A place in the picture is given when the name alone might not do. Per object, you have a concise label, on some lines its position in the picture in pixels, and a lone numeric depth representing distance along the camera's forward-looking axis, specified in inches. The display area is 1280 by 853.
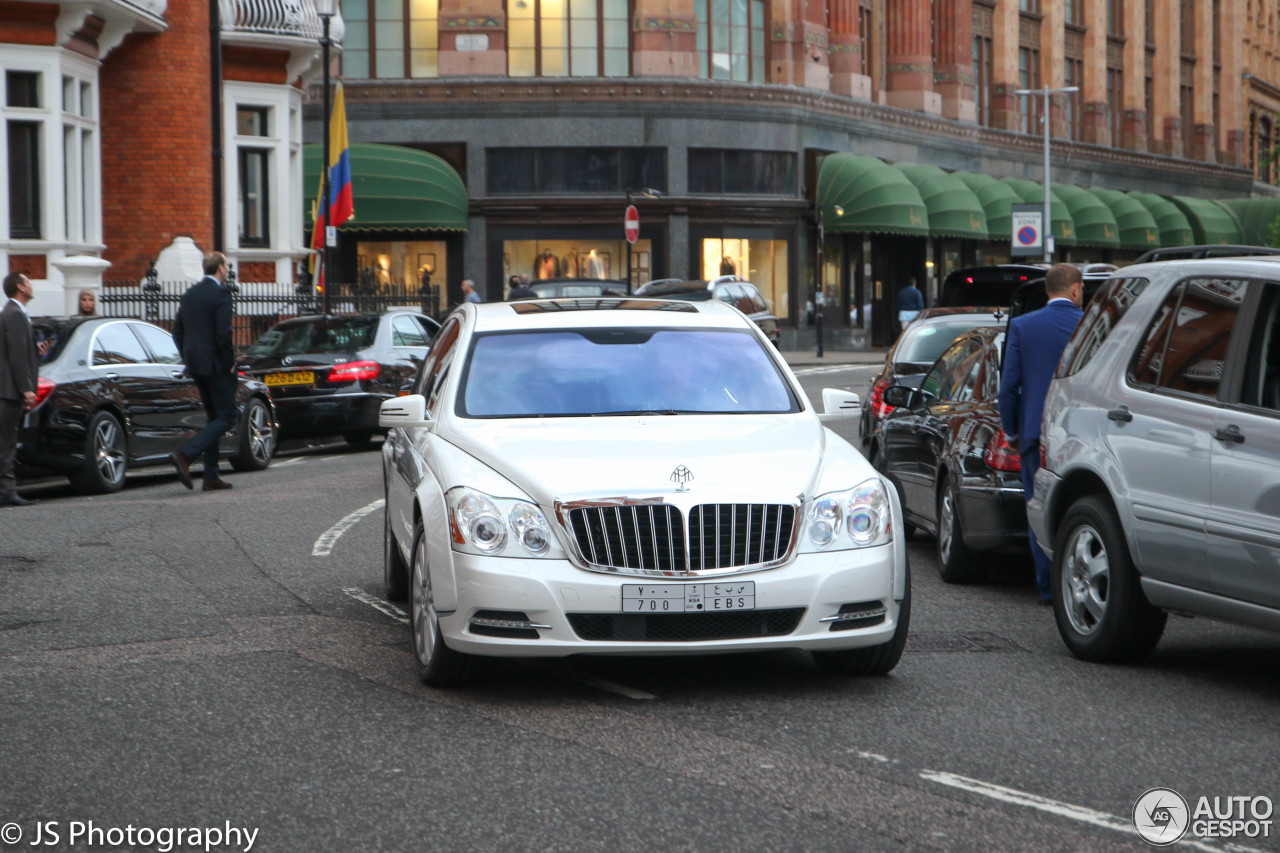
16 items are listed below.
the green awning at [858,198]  1831.9
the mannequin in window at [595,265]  1780.3
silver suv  253.9
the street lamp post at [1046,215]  2015.3
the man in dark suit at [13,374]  551.8
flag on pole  1202.6
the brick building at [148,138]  949.8
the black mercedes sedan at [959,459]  369.1
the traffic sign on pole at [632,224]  1562.5
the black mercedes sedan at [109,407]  584.1
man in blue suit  350.6
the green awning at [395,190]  1669.5
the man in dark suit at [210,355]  602.9
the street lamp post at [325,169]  1090.7
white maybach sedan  250.5
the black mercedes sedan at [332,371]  753.6
